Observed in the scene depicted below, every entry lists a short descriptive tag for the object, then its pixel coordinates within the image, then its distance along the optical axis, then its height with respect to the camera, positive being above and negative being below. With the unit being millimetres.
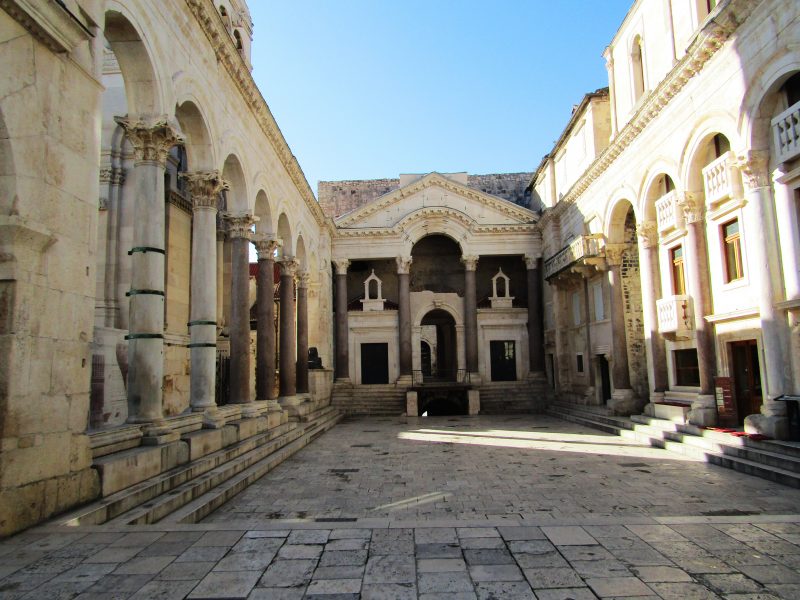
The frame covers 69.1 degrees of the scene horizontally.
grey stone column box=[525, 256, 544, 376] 27906 +2264
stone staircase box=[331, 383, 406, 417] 26078 -1147
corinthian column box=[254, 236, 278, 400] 16125 +1643
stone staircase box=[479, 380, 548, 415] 26562 -1166
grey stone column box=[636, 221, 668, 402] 16656 +1841
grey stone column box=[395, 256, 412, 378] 27734 +3101
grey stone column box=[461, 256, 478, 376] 27516 +2693
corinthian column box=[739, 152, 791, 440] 11000 +1437
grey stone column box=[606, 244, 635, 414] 18609 +851
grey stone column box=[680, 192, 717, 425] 13883 +1862
